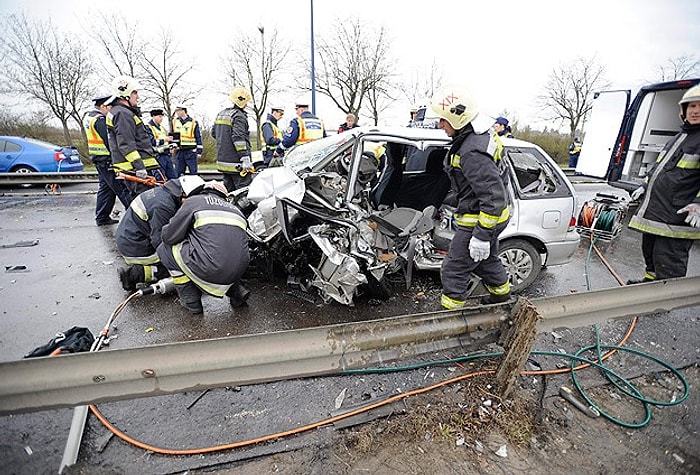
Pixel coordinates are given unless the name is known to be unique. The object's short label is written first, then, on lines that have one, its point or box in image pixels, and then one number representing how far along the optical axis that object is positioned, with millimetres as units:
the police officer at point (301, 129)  7457
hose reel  5680
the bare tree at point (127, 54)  17406
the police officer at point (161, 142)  7604
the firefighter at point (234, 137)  5977
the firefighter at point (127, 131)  4625
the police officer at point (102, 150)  5332
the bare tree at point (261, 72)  19438
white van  6730
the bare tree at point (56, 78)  16484
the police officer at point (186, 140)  8250
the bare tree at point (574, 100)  26219
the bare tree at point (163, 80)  18188
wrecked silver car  3190
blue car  9023
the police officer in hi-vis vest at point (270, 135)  7625
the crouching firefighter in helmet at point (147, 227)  3373
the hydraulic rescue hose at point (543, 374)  2008
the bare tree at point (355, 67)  20422
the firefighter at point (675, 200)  3230
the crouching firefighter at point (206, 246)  2969
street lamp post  11475
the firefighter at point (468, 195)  2570
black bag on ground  2463
